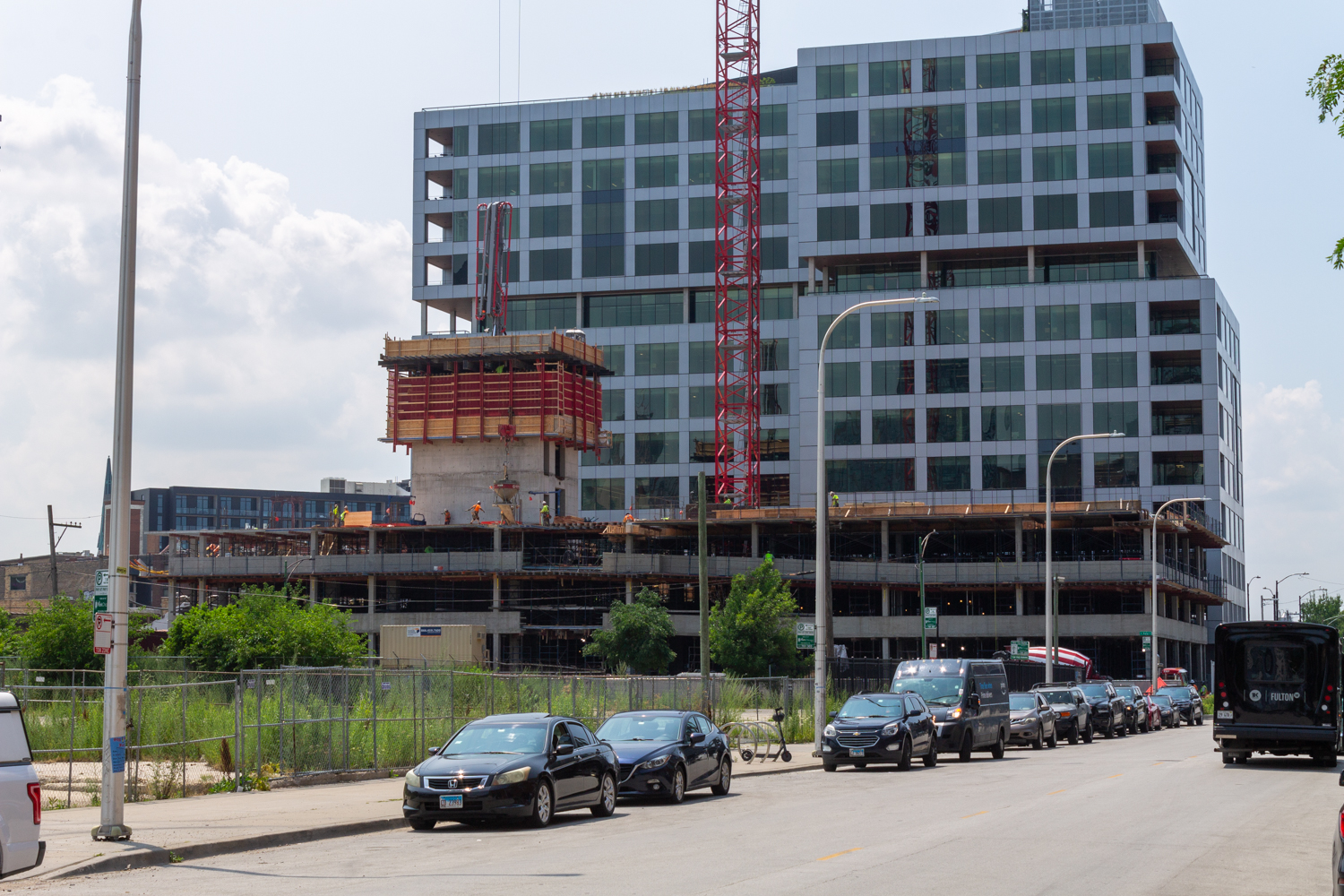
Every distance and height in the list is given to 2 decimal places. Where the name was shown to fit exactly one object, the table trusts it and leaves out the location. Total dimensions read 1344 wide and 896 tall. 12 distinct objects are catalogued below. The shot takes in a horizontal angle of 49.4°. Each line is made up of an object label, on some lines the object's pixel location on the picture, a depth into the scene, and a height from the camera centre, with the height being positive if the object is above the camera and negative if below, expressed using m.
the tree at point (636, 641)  80.50 -4.50
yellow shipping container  81.81 -4.92
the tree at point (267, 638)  59.69 -3.35
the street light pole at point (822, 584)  34.41 -0.60
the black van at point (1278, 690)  31.11 -2.75
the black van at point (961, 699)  35.19 -3.39
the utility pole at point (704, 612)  37.25 -1.35
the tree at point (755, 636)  66.44 -3.48
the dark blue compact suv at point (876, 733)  31.33 -3.72
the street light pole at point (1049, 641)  53.88 -3.04
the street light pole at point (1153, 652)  67.82 -4.31
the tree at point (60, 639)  55.28 -3.12
